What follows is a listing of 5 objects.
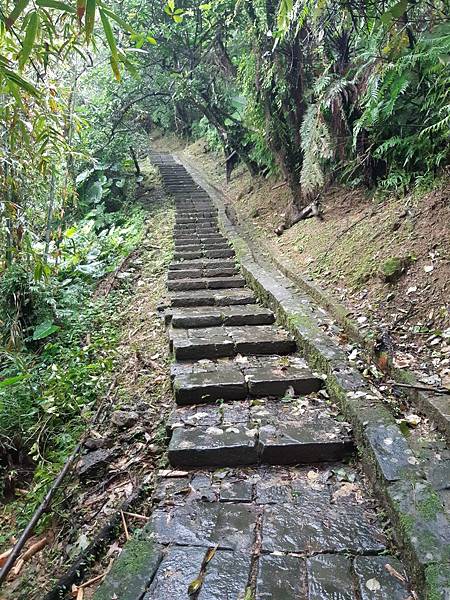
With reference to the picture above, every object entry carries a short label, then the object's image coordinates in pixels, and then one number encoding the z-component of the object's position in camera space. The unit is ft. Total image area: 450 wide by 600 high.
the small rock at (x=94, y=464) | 9.67
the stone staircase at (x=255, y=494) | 6.39
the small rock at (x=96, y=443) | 10.47
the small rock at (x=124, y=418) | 10.91
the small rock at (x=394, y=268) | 13.12
